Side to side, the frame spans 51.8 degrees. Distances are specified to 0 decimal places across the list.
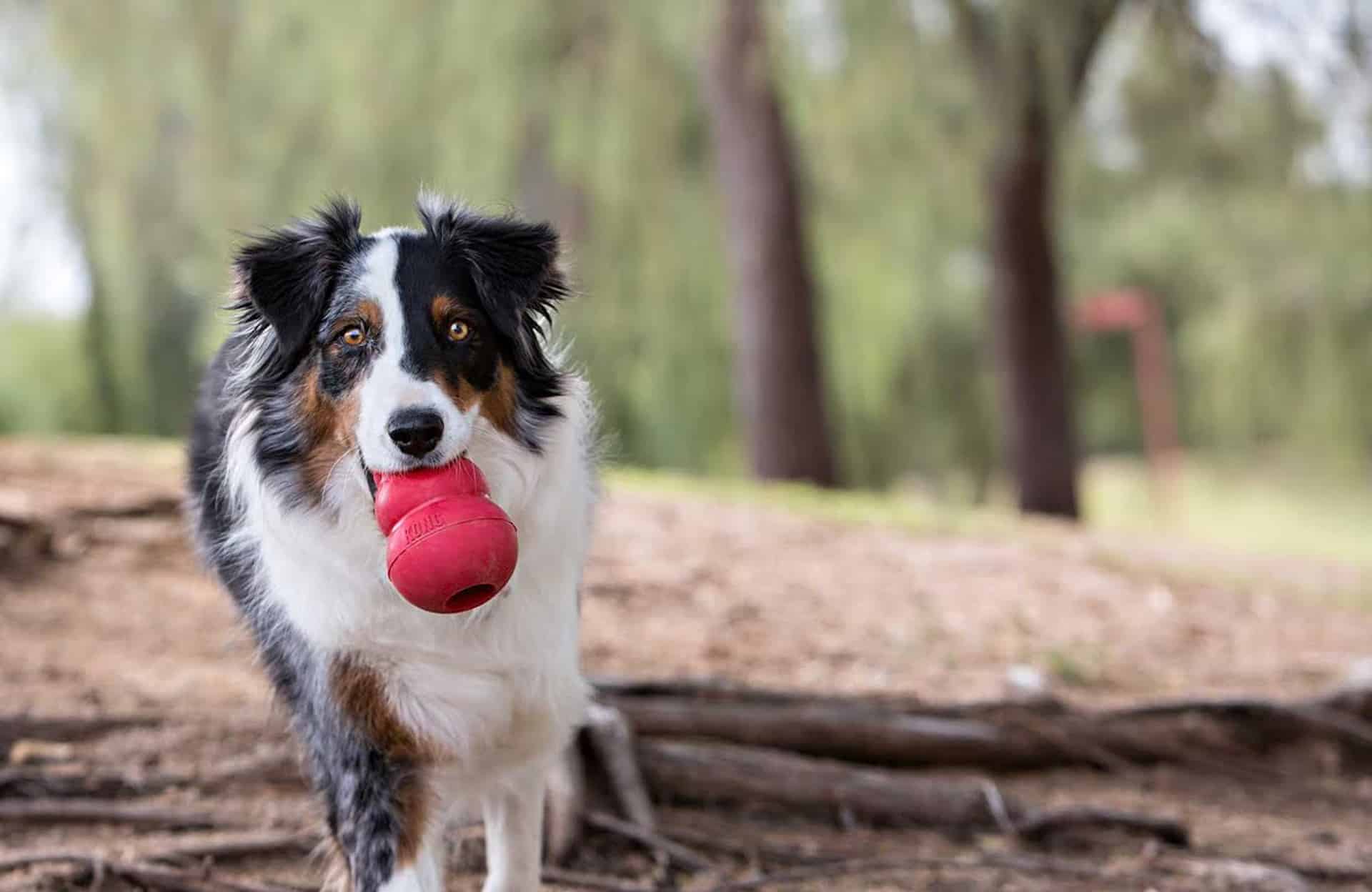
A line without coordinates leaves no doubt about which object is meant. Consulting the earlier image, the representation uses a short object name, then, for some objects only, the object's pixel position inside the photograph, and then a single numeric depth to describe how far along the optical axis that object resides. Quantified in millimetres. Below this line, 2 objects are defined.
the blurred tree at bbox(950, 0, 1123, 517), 10516
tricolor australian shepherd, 2783
